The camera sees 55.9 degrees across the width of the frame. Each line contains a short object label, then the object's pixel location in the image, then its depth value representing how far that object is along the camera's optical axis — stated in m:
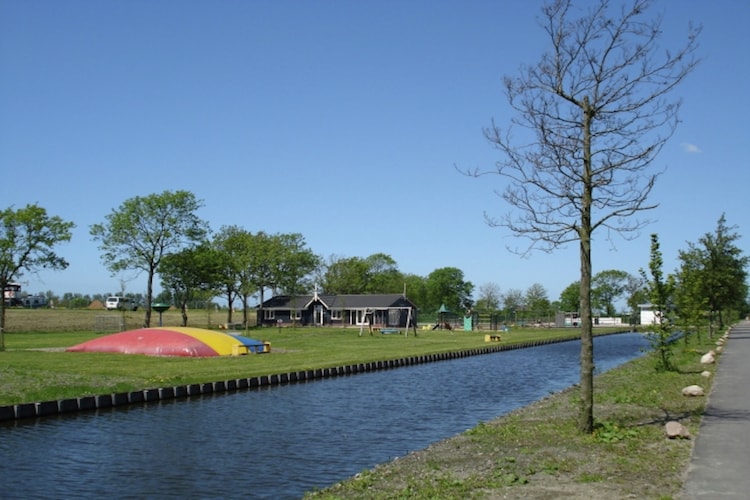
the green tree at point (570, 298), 138.85
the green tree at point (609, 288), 152.12
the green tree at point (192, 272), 73.94
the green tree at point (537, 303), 116.31
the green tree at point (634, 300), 104.93
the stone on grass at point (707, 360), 28.22
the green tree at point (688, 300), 29.91
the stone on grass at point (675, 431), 12.81
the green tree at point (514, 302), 136.19
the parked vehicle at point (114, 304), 111.66
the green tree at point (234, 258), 82.18
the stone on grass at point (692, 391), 18.64
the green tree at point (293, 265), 89.36
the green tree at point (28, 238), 57.28
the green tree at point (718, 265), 49.52
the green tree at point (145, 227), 67.75
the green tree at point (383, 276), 119.44
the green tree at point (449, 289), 144.75
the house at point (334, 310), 85.00
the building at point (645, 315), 98.31
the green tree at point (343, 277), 109.75
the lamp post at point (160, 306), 61.43
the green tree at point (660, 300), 24.80
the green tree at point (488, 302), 142.04
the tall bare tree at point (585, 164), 13.56
